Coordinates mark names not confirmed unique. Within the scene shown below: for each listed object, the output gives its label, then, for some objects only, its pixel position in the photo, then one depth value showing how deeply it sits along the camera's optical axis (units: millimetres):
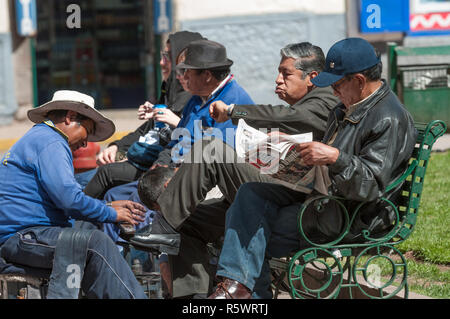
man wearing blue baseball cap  7191
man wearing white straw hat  7602
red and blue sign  24187
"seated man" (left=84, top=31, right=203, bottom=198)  10930
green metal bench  7406
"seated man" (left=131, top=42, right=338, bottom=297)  8250
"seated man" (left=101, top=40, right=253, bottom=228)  10047
